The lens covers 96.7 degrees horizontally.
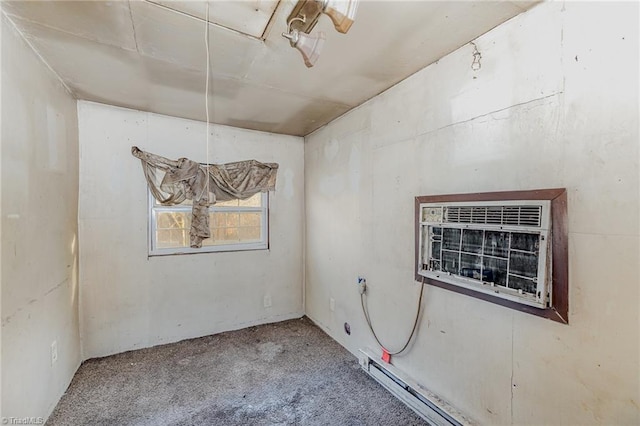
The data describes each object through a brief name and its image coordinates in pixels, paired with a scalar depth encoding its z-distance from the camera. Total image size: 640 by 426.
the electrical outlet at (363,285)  2.47
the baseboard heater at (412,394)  1.66
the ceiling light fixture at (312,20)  1.03
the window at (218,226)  2.85
